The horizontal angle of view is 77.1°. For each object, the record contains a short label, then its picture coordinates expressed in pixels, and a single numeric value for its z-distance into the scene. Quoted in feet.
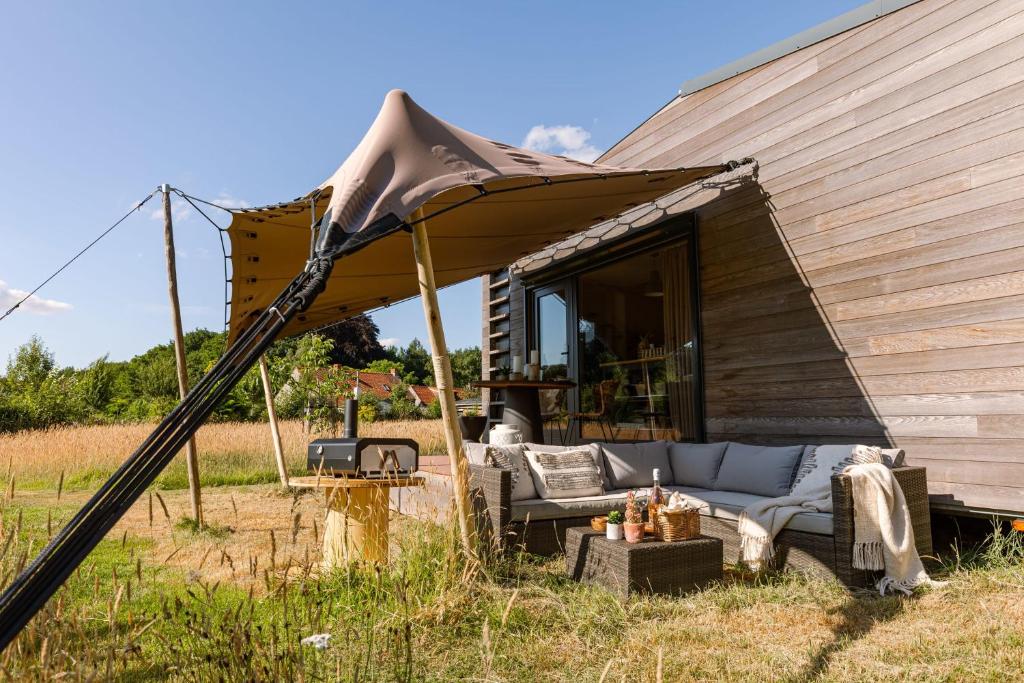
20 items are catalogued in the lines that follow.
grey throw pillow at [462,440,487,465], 14.97
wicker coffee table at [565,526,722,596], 10.34
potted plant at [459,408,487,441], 21.99
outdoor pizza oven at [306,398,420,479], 11.57
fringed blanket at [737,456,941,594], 10.90
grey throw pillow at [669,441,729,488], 15.98
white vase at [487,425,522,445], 17.37
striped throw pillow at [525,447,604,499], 14.56
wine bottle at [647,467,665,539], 11.27
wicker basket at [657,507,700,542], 11.08
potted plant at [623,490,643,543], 10.98
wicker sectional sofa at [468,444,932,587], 11.06
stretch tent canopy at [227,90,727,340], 9.46
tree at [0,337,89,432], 45.16
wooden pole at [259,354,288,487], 20.93
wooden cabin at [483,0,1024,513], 12.57
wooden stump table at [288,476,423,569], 11.25
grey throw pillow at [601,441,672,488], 16.20
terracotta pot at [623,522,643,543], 10.96
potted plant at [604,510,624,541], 11.16
